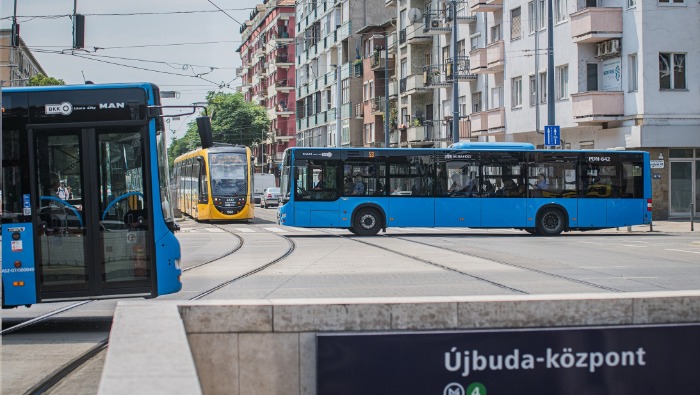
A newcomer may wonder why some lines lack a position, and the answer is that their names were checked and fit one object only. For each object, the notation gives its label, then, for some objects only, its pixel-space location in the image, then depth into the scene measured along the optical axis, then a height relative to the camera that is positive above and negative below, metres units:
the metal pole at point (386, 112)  55.79 +3.28
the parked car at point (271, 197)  73.88 -1.96
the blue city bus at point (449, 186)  29.94 -0.62
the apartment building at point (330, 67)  75.00 +9.04
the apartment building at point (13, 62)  83.72 +11.21
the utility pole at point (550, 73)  36.44 +3.47
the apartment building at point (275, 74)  102.50 +11.02
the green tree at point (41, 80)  71.47 +7.43
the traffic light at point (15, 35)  27.59 +4.17
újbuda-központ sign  6.33 -1.31
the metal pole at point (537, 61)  42.72 +4.66
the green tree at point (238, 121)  102.94 +5.58
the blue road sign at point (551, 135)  36.12 +1.08
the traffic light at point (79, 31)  23.96 +3.63
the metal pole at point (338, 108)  70.46 +4.60
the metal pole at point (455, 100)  43.59 +3.07
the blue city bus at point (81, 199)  11.58 -0.27
